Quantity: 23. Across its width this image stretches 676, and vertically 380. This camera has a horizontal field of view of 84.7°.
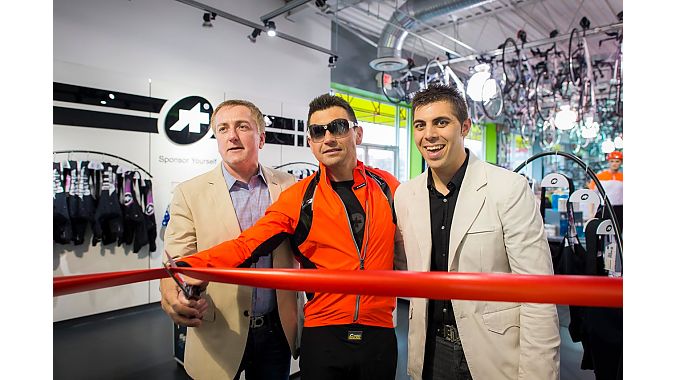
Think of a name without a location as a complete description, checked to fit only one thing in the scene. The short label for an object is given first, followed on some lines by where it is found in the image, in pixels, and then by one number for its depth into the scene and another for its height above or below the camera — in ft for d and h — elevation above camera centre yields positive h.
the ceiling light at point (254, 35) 19.66 +8.14
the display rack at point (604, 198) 7.77 -0.18
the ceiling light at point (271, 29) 19.10 +8.18
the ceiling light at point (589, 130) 25.88 +4.22
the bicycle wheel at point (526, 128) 30.74 +5.63
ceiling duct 20.11 +9.46
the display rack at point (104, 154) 14.58 +1.27
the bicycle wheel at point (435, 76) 20.18 +6.79
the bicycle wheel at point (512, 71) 20.79 +7.10
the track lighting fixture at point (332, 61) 24.10 +8.28
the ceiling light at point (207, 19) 17.66 +7.99
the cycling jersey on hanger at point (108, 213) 15.11 -1.15
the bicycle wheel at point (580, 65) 18.47 +7.06
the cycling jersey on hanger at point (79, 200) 14.57 -0.61
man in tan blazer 5.45 -1.18
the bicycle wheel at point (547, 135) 28.71 +4.26
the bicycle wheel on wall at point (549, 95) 21.55 +6.83
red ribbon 2.78 -0.80
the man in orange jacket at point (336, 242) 4.96 -0.78
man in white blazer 4.57 -0.78
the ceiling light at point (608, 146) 34.32 +4.07
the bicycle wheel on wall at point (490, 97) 14.21 +4.16
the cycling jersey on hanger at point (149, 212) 16.55 -1.21
